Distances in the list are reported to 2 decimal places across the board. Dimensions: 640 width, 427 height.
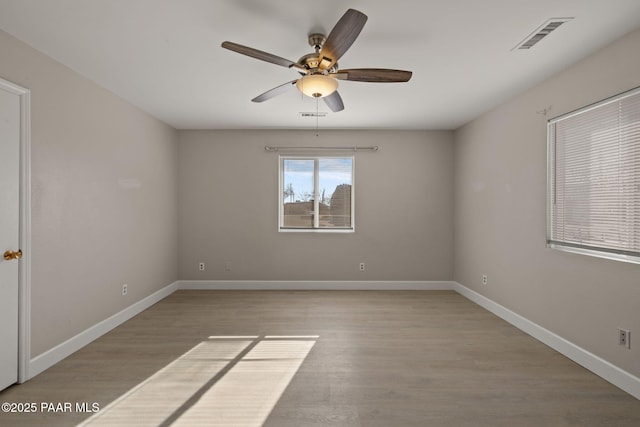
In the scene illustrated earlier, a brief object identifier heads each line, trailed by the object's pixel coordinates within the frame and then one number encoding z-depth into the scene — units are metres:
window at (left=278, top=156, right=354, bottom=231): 5.22
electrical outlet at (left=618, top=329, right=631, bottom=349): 2.29
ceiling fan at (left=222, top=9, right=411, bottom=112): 1.94
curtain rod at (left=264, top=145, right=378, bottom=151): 5.09
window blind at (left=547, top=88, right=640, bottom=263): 2.30
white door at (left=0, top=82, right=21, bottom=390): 2.22
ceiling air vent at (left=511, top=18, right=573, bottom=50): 2.12
